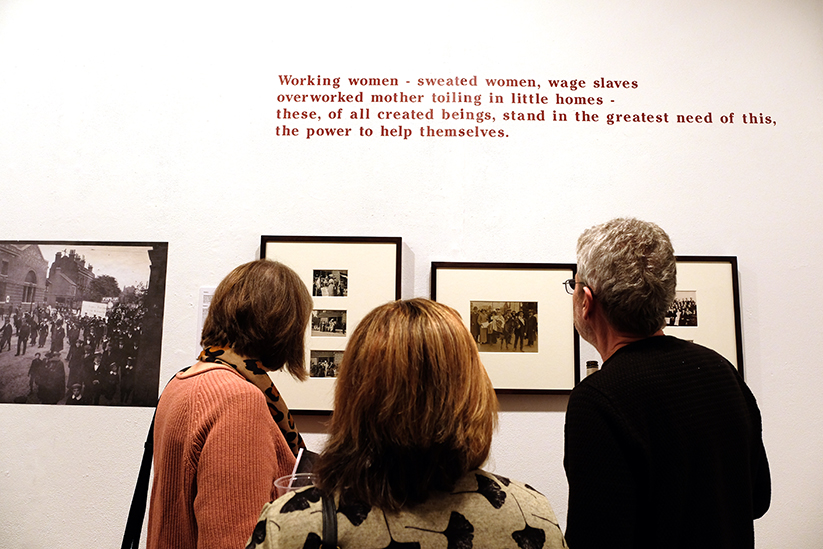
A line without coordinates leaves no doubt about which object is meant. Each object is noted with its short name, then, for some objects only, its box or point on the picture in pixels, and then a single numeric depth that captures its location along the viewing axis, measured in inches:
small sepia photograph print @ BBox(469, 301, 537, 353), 83.4
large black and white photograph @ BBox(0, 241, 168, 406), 85.3
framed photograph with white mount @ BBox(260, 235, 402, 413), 82.7
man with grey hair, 41.6
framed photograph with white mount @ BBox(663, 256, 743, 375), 83.8
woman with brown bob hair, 44.6
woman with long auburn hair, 33.0
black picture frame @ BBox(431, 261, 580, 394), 83.0
